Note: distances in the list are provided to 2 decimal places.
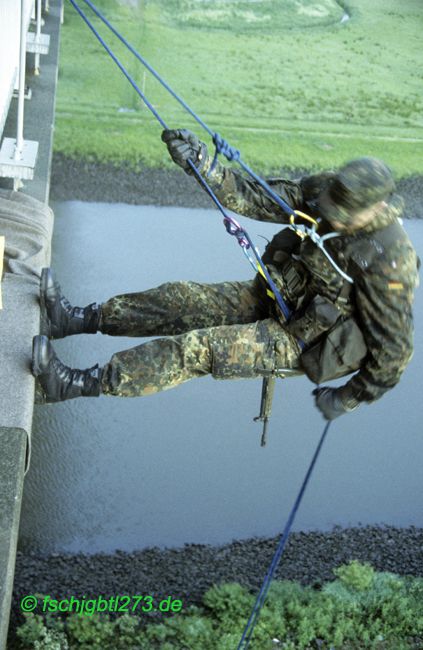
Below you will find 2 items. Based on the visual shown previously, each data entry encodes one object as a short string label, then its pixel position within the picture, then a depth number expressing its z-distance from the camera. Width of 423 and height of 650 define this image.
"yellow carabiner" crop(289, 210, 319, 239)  4.02
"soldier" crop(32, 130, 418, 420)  3.83
